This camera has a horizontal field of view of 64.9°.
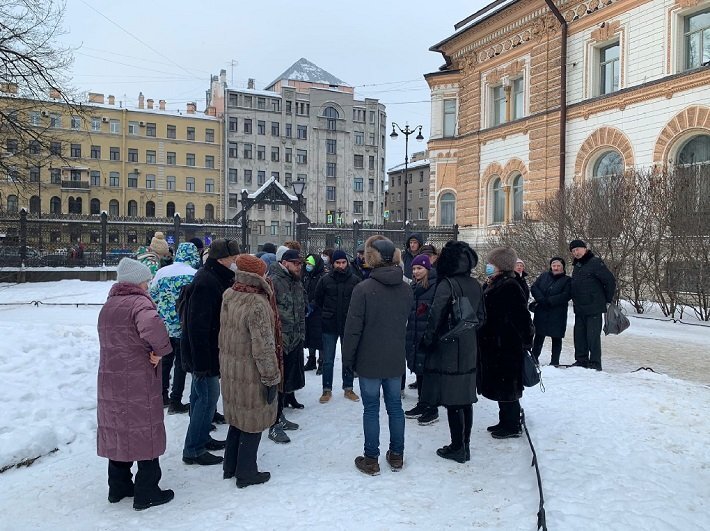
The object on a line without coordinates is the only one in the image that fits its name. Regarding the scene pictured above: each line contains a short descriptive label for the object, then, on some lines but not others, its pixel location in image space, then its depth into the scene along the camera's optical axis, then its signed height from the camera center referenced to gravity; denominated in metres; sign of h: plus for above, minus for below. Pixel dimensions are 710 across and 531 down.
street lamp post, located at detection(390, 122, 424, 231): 31.55 +6.04
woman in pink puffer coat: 4.05 -1.05
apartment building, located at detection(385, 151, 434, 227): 80.25 +7.04
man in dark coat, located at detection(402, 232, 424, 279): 8.24 -0.07
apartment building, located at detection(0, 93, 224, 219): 61.22 +8.15
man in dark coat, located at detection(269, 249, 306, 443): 5.65 -0.79
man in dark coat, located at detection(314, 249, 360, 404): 7.01 -0.80
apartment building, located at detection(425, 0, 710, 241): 18.02 +5.50
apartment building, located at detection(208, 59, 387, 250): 67.44 +12.11
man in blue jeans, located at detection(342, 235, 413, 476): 4.59 -0.86
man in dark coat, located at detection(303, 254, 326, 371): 7.39 -0.97
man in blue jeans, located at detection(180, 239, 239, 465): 4.73 -0.88
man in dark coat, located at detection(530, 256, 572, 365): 8.16 -0.91
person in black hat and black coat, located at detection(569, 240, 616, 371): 7.88 -0.79
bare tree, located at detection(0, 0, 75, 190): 14.09 +3.92
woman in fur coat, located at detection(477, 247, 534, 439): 5.20 -0.89
